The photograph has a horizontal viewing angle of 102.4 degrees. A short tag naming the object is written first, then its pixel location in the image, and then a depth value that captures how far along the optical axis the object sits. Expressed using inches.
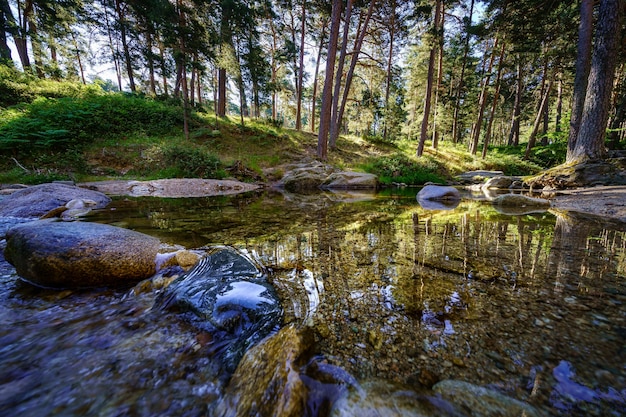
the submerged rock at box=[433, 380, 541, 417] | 36.2
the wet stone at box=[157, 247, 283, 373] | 57.7
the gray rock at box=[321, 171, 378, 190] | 438.0
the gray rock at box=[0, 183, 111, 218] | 189.9
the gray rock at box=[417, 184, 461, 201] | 304.7
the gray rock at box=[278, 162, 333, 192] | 441.4
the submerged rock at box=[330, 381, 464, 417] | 35.9
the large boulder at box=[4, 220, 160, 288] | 83.5
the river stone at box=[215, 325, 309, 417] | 37.9
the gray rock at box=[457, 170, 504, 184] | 561.3
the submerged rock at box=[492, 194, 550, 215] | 230.4
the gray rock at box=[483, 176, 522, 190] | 424.8
